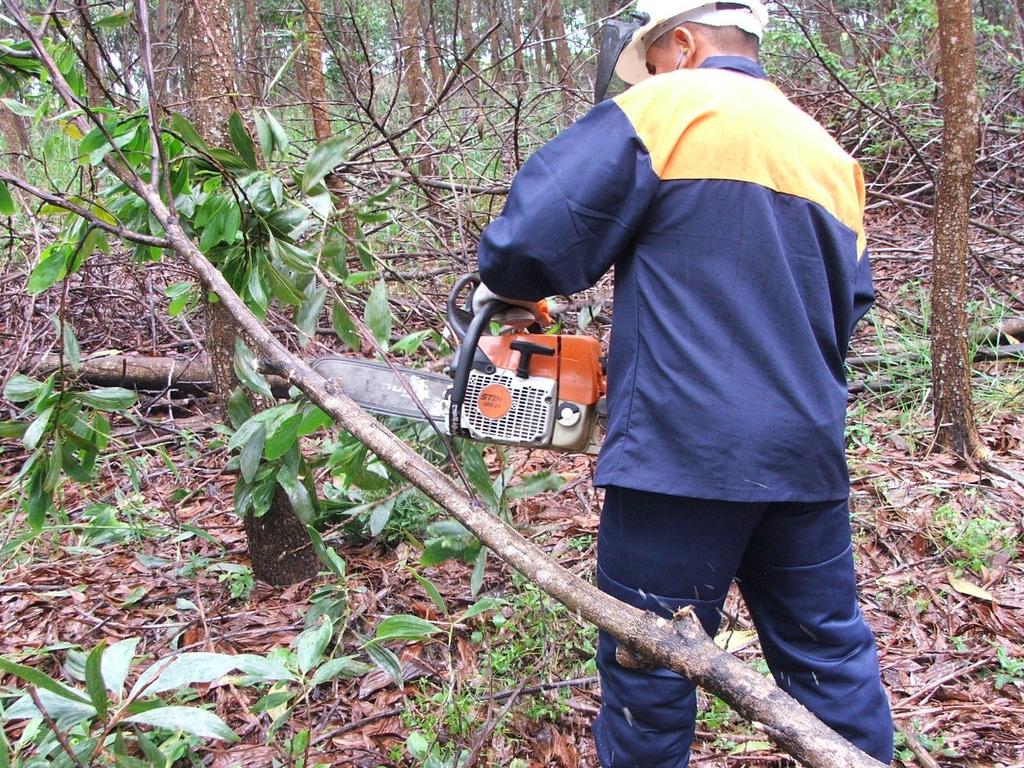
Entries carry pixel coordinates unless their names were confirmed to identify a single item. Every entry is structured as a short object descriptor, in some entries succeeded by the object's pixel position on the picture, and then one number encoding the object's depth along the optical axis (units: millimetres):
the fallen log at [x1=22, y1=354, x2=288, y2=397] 4285
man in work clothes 1585
